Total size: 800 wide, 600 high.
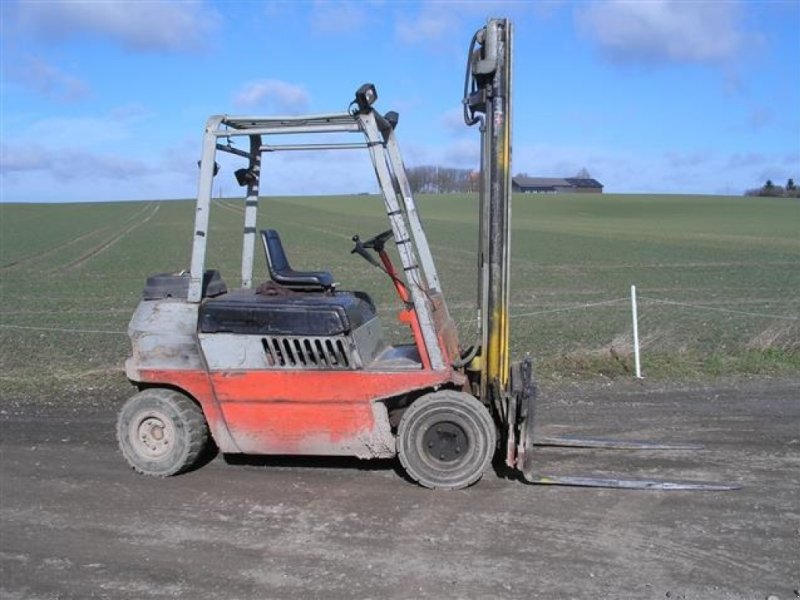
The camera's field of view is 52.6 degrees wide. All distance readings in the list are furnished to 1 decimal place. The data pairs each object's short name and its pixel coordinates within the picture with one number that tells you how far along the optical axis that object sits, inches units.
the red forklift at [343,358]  216.8
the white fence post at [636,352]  364.5
